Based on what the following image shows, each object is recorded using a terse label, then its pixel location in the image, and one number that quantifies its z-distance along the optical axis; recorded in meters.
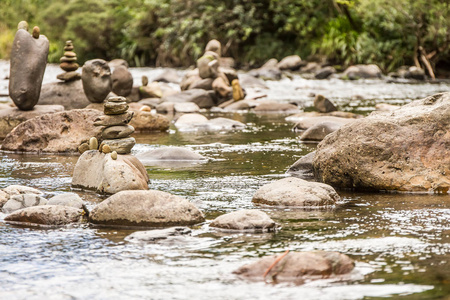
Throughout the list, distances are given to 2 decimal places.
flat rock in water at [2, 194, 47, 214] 10.67
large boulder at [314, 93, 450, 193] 12.27
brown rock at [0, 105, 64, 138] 20.66
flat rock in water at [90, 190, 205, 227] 9.69
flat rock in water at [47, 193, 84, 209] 10.61
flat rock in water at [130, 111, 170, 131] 23.01
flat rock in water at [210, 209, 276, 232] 9.40
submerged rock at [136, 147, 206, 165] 16.57
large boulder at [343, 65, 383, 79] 48.25
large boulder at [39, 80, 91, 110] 24.23
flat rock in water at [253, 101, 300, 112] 30.63
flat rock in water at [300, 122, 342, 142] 19.79
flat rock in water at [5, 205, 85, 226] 9.85
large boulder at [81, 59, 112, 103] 21.77
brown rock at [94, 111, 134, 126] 13.70
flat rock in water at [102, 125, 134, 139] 13.60
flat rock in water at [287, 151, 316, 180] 14.25
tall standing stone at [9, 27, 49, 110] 19.84
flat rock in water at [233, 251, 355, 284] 7.39
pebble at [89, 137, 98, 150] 13.27
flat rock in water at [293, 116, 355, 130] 23.04
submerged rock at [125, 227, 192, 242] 8.88
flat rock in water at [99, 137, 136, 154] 13.31
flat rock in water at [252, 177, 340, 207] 10.99
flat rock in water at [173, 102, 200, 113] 30.22
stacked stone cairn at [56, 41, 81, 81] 23.10
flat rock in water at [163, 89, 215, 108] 32.13
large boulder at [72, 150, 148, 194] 11.85
